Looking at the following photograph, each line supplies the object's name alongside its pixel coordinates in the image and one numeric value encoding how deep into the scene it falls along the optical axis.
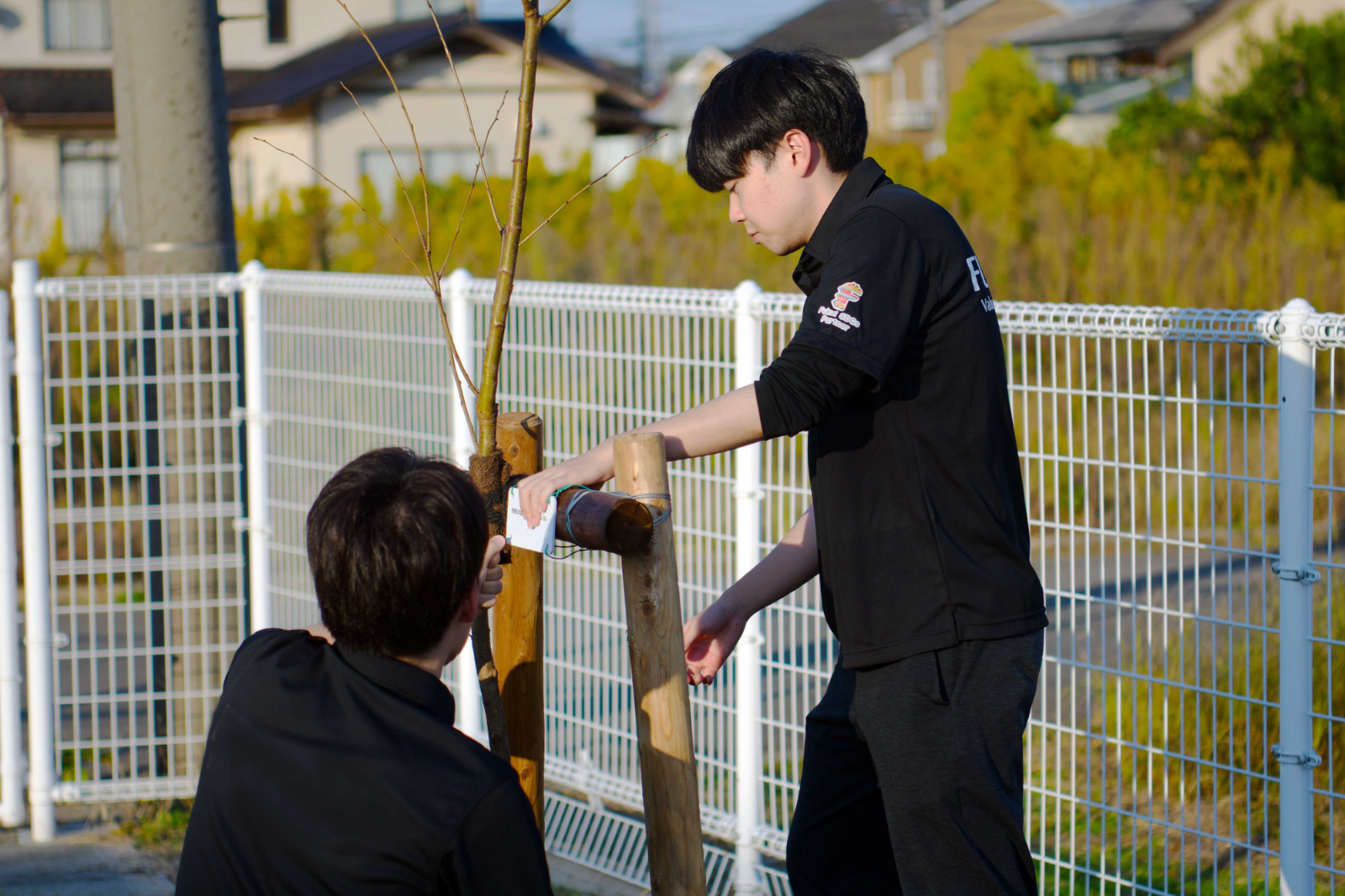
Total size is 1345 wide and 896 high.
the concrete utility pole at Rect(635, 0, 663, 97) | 58.66
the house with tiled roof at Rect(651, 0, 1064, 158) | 52.09
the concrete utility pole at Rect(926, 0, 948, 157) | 44.03
